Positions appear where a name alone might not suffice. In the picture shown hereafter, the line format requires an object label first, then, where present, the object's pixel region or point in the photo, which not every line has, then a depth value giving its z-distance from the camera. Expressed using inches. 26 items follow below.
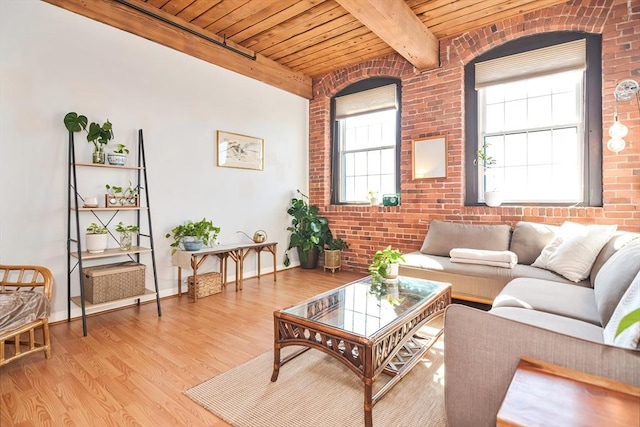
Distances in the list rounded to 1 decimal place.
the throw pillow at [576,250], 102.7
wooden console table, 140.8
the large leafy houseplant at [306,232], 196.7
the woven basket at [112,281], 113.4
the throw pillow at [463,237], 137.7
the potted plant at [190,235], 143.3
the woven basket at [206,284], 143.8
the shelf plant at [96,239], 116.9
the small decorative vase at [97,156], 120.6
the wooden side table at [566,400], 33.5
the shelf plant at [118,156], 124.5
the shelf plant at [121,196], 124.8
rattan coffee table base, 62.7
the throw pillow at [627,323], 33.5
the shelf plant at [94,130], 112.9
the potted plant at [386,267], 103.1
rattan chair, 80.2
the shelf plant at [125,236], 124.8
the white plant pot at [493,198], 149.5
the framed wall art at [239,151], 168.2
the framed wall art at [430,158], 165.3
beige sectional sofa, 43.3
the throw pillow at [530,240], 126.9
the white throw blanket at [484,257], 119.2
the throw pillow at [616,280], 66.5
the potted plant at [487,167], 156.4
